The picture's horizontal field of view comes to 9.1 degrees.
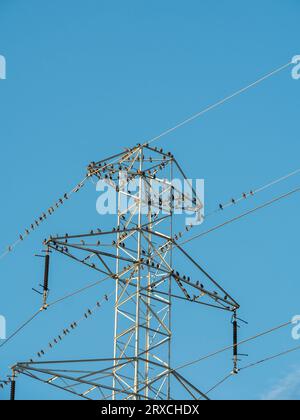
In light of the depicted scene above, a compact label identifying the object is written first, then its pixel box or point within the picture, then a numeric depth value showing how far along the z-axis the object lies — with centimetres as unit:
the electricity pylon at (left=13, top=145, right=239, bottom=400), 6738
